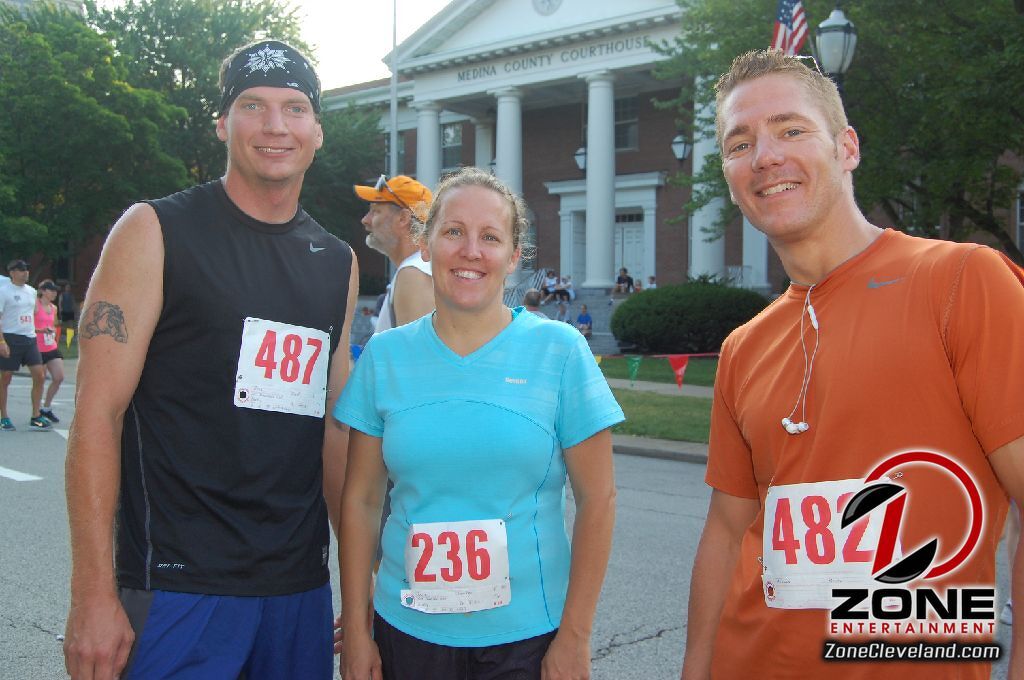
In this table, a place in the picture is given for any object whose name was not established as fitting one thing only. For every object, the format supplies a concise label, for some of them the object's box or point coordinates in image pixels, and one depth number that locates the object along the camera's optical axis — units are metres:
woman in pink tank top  13.25
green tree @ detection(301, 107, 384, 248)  39.81
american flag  12.34
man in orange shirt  1.83
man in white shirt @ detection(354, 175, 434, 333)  4.20
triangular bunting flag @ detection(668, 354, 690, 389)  16.20
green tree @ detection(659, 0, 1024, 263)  12.48
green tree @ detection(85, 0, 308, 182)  40.97
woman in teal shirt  2.42
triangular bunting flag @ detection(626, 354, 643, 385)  17.48
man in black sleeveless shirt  2.34
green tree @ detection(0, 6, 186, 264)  34.50
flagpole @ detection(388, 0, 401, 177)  32.59
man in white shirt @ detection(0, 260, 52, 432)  12.62
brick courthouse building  31.11
